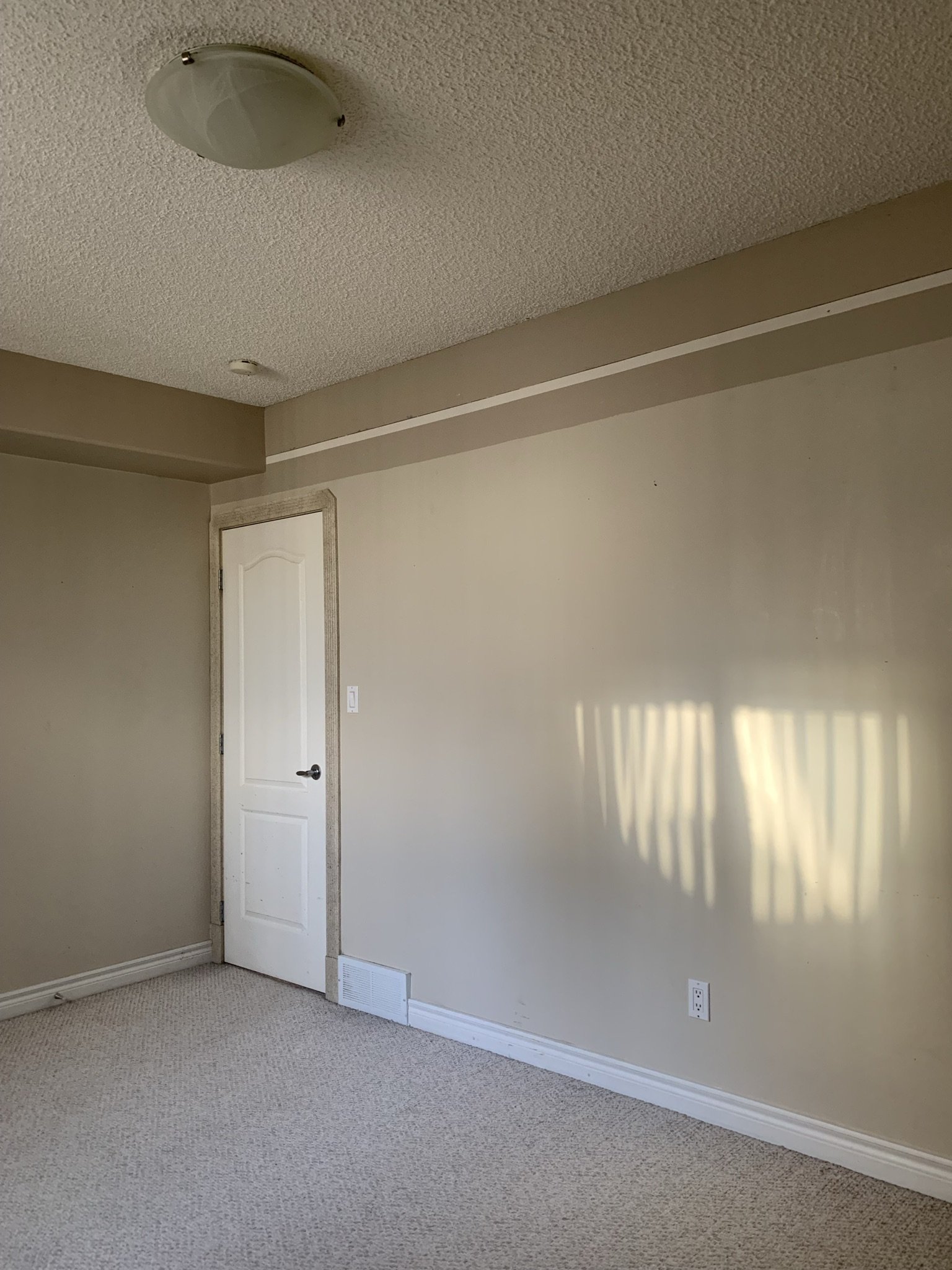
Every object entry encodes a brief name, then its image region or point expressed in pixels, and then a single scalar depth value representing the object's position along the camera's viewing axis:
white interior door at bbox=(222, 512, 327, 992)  4.09
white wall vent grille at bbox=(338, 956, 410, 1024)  3.65
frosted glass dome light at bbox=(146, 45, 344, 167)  1.82
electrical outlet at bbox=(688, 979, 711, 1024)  2.82
